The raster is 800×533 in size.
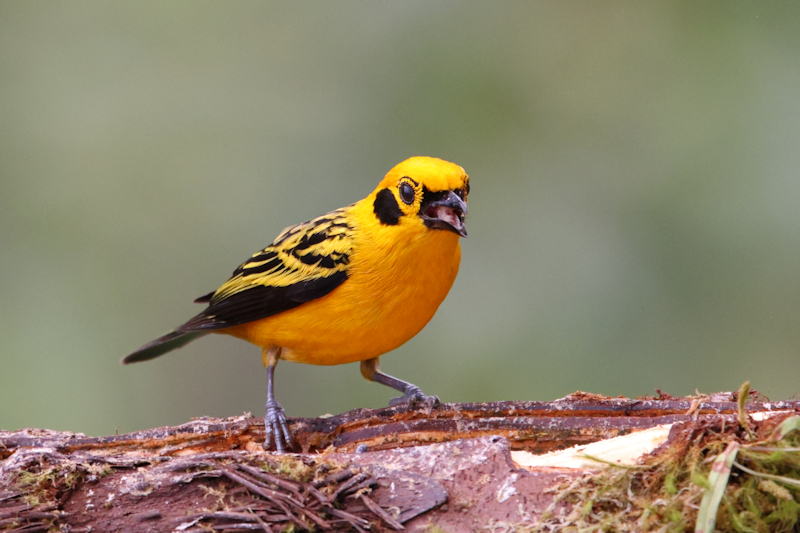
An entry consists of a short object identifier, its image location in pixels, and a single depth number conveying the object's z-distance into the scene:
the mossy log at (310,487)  5.12
